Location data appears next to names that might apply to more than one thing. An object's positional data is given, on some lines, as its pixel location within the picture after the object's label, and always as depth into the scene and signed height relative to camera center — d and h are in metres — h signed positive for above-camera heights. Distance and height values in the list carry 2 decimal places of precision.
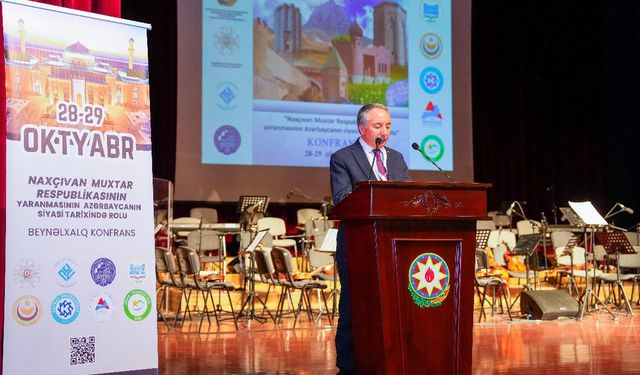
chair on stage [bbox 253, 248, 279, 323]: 8.72 -0.79
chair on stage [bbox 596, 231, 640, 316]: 9.52 -1.00
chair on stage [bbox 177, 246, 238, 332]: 8.60 -0.90
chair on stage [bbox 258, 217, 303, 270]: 12.09 -0.62
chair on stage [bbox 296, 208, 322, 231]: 13.37 -0.44
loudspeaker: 9.41 -1.39
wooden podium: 3.64 -0.39
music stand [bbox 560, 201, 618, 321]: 9.01 -0.39
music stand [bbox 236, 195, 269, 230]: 11.20 -0.26
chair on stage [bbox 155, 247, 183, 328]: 8.80 -0.86
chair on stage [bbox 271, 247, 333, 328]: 8.67 -1.03
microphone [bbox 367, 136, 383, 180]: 4.06 +0.21
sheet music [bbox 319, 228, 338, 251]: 8.74 -0.58
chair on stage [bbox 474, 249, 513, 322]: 9.31 -1.09
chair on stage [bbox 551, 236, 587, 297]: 10.59 -1.03
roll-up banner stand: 3.63 -0.03
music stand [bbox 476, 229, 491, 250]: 9.47 -0.60
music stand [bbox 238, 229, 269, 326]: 8.90 -1.06
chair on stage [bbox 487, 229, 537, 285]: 11.34 -0.88
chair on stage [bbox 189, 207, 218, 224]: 12.95 -0.40
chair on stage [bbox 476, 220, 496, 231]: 11.84 -0.57
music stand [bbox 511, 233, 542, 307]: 9.52 -0.69
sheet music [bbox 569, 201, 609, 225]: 8.99 -0.32
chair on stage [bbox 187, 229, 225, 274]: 10.61 -0.69
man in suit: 4.09 +0.09
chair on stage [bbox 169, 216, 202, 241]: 11.33 -0.48
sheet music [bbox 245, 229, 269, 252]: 8.87 -0.60
